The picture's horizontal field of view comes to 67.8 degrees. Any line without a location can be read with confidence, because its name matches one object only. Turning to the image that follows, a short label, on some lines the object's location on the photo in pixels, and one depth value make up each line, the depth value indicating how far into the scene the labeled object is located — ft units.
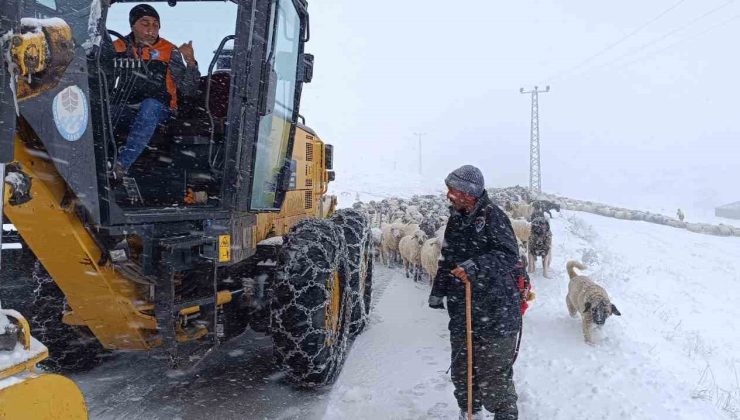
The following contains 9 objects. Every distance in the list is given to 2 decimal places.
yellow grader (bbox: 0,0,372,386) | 8.96
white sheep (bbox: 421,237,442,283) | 30.89
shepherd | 11.62
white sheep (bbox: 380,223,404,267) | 41.06
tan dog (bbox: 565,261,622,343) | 19.01
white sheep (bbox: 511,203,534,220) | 59.16
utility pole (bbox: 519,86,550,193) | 188.65
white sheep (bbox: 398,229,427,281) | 34.90
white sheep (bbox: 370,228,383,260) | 42.39
